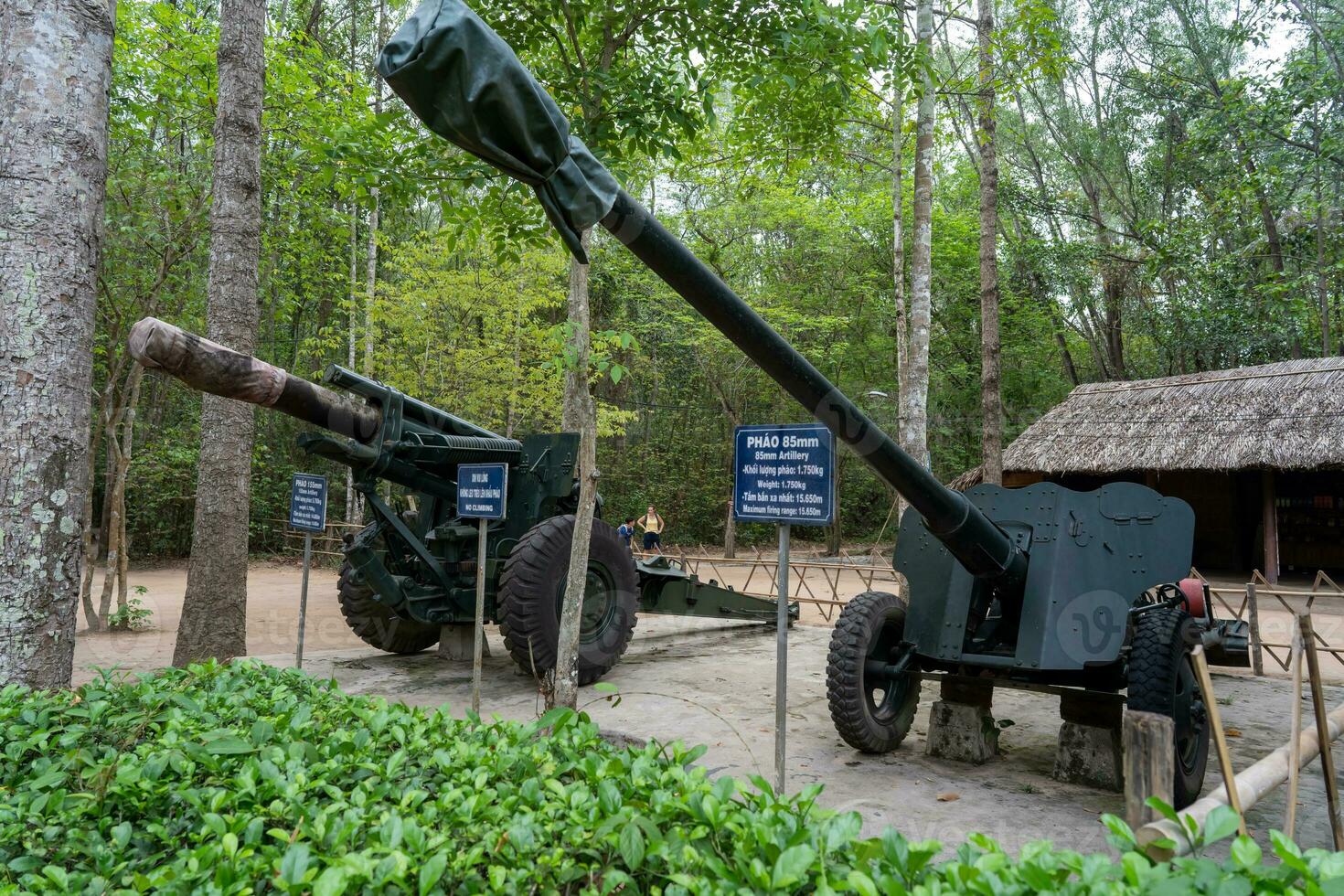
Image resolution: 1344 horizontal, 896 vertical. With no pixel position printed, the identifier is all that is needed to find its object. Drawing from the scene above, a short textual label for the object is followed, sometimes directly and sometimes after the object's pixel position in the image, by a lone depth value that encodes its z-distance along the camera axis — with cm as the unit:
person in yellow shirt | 1780
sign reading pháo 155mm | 655
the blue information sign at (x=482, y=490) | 546
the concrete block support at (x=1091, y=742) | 472
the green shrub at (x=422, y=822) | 173
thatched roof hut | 1459
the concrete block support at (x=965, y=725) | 516
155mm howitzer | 638
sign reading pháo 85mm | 392
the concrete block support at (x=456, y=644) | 799
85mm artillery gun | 421
